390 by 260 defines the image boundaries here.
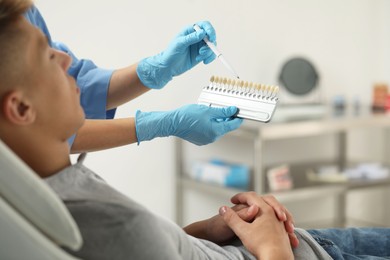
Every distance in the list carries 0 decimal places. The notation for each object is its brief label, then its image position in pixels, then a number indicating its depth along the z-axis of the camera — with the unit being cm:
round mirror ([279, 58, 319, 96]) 310
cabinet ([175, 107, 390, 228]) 276
